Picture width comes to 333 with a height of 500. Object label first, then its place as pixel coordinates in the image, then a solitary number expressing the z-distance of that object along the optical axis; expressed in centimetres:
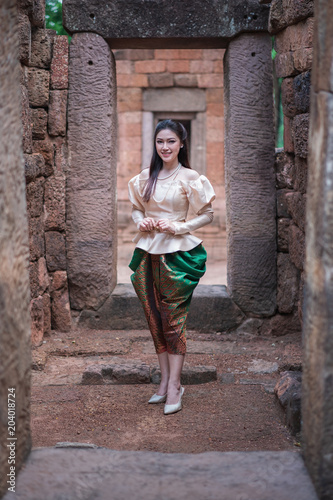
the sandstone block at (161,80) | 1038
